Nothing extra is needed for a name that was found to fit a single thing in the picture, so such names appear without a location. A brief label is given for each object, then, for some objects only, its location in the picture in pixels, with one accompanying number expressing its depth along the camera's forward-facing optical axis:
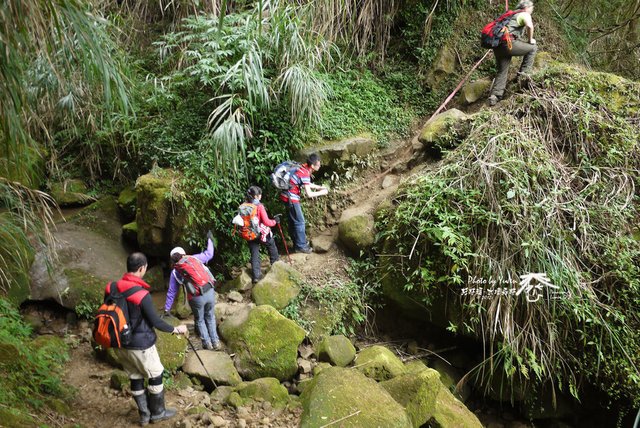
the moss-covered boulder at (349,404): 3.41
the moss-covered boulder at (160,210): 6.05
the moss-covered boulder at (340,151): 6.52
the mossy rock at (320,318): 5.40
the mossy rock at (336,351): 4.91
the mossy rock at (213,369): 4.56
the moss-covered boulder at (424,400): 3.88
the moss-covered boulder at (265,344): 4.75
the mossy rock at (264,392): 4.23
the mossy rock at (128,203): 6.99
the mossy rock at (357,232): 5.96
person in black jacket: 3.51
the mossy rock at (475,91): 7.11
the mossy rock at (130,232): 6.78
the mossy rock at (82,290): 5.73
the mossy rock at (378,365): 4.60
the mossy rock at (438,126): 6.32
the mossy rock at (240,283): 5.82
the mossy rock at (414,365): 5.10
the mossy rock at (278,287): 5.42
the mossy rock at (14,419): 3.03
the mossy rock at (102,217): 6.78
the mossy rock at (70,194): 7.11
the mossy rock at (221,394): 4.25
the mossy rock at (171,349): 4.59
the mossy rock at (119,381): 4.34
